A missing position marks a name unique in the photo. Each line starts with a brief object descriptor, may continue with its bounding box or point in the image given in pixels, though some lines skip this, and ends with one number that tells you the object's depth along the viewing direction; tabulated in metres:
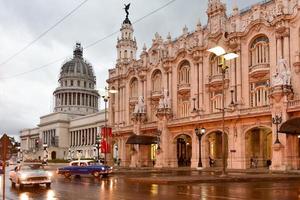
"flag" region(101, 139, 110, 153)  43.17
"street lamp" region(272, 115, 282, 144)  32.60
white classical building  96.77
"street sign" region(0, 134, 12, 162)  12.07
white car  20.36
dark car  28.60
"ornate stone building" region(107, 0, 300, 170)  34.79
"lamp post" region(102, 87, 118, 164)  40.81
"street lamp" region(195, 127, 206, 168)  38.55
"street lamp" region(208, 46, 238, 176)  22.99
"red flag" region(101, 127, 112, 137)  45.69
